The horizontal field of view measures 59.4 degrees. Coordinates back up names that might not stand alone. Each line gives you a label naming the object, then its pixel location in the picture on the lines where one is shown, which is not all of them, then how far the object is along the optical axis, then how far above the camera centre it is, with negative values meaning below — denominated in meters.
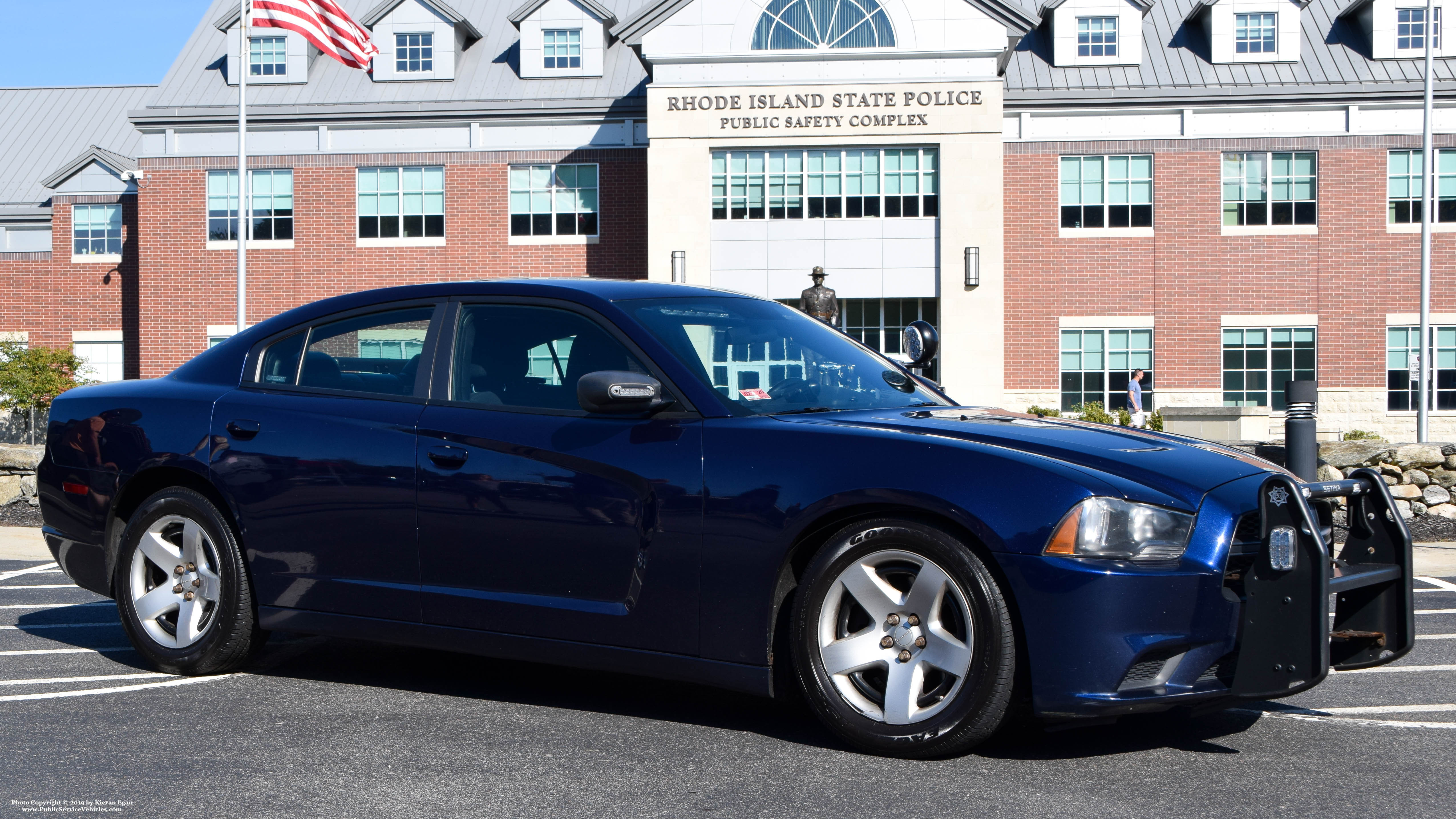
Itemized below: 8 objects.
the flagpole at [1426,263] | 24.02 +2.38
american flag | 20.22 +6.03
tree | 28.25 +0.48
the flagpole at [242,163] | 21.88 +4.15
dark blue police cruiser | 3.61 -0.42
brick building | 26.38 +4.81
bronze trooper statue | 14.77 +1.05
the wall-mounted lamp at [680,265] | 27.09 +2.74
